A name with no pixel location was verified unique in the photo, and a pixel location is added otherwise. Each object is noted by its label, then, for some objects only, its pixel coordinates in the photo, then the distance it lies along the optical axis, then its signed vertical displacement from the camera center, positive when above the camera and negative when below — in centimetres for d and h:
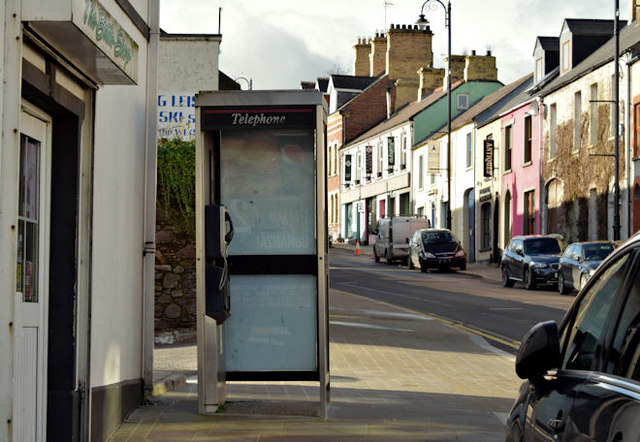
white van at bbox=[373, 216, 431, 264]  4709 +25
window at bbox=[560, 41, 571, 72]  4025 +695
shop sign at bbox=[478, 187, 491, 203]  4718 +201
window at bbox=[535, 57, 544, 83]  4375 +697
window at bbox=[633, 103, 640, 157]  3183 +334
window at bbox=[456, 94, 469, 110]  5744 +743
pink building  4112 +283
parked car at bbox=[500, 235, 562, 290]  3030 -62
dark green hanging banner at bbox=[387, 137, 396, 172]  6302 +512
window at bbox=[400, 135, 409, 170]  6116 +486
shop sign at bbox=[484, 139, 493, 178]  4678 +360
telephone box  885 -14
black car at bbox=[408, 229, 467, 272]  4100 -43
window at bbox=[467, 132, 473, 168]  5031 +415
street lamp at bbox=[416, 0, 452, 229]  4559 +912
